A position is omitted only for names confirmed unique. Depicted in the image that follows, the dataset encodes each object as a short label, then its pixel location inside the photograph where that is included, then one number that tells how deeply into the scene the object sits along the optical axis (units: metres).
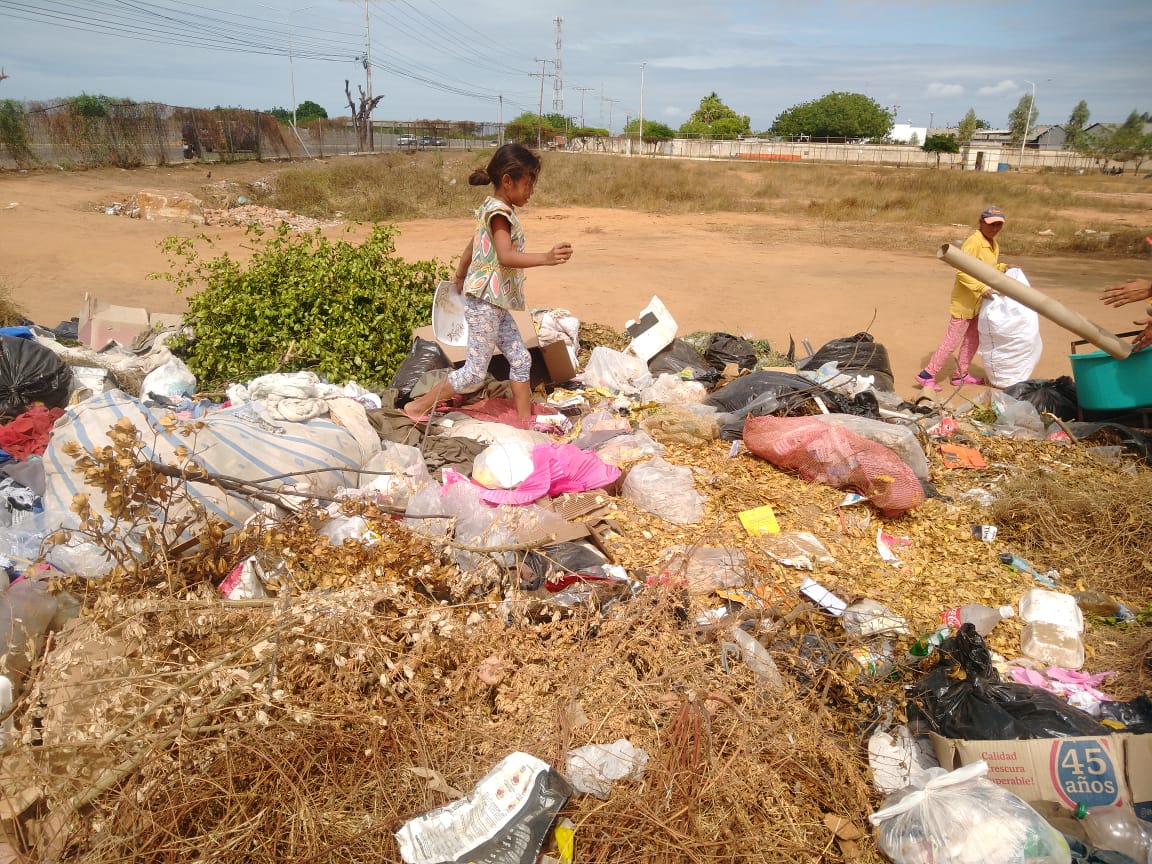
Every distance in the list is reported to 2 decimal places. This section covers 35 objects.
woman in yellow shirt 5.39
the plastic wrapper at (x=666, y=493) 3.41
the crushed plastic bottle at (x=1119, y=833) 1.84
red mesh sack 3.50
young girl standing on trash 3.64
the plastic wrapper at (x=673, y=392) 4.73
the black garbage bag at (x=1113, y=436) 4.12
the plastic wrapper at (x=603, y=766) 1.96
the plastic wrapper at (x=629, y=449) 3.84
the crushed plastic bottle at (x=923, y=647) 2.42
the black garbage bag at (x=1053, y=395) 4.74
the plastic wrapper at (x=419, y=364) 4.42
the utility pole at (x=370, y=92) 31.88
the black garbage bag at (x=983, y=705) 2.10
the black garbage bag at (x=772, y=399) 4.28
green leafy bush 4.59
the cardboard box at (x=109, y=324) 4.97
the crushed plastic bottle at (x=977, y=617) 2.73
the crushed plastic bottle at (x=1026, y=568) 3.13
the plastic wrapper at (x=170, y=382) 4.21
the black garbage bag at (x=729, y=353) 5.34
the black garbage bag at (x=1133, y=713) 2.23
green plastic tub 4.13
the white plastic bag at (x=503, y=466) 3.25
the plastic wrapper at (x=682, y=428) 4.11
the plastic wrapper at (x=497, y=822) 1.75
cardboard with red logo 1.97
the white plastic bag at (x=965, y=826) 1.73
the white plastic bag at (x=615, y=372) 4.97
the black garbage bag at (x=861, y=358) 5.02
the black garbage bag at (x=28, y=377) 3.68
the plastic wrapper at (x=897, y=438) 3.79
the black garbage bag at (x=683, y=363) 5.15
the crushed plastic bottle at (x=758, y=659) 2.28
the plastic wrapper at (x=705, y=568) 2.84
